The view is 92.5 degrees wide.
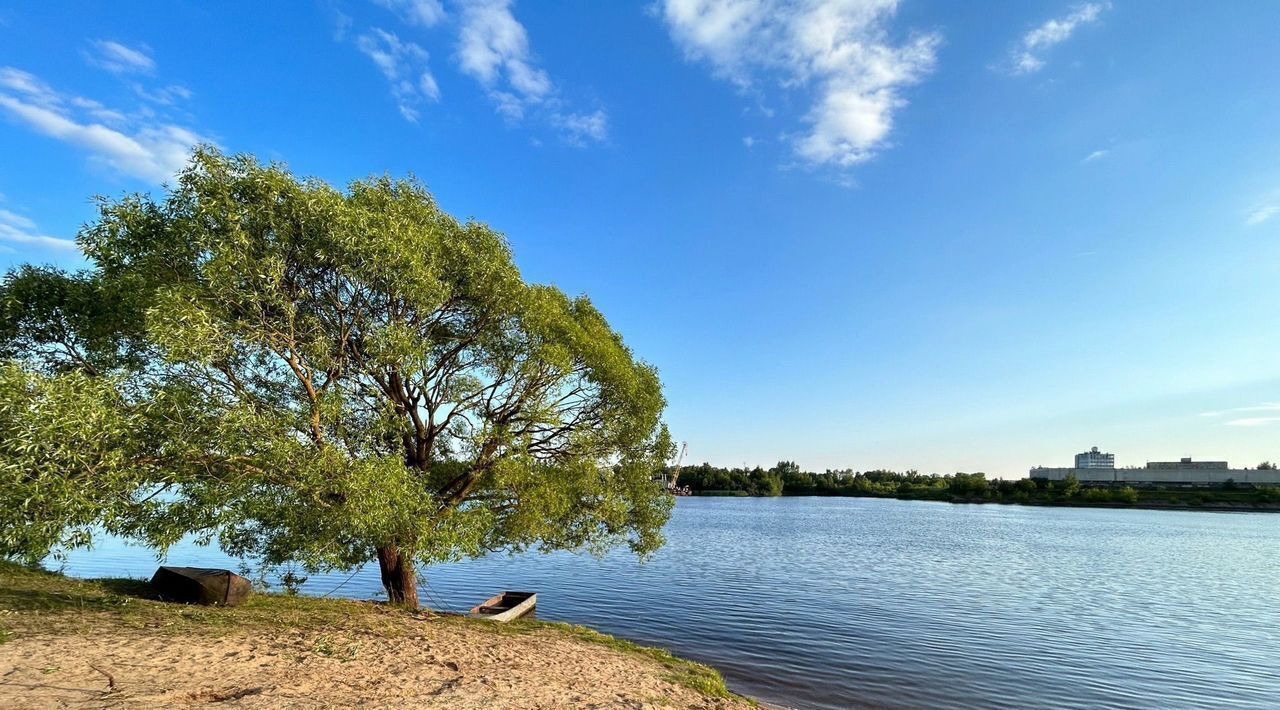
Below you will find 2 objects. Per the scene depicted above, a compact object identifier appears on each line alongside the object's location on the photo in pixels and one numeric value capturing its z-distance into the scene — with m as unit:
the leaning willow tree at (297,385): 11.63
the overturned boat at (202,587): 16.53
